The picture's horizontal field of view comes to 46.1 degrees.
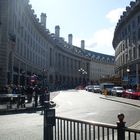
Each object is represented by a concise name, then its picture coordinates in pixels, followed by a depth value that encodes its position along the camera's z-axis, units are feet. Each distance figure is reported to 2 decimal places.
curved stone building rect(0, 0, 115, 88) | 67.26
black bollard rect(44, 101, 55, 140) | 12.01
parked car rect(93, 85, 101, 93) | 112.79
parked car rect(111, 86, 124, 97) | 81.64
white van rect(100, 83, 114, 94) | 99.91
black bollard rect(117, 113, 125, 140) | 9.21
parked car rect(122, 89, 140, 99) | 67.45
